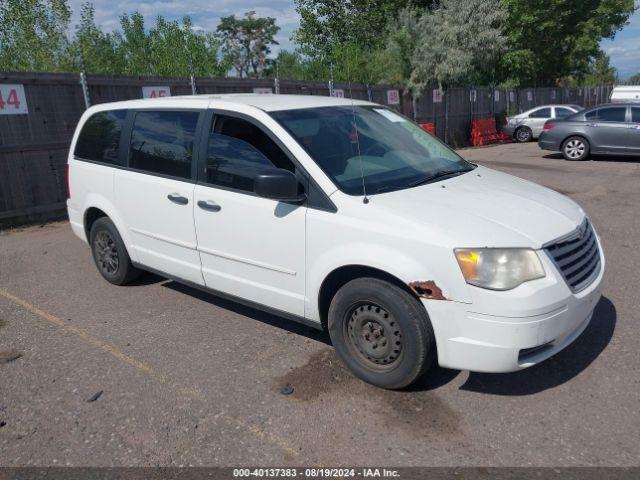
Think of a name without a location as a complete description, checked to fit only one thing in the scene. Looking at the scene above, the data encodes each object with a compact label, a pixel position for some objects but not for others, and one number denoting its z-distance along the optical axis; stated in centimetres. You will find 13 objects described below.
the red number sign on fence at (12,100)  848
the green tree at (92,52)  2302
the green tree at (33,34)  2189
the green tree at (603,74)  5928
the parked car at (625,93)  2645
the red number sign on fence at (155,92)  1052
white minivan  307
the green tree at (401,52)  2120
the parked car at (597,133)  1359
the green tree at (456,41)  2038
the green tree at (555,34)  2864
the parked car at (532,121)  2003
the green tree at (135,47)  3002
